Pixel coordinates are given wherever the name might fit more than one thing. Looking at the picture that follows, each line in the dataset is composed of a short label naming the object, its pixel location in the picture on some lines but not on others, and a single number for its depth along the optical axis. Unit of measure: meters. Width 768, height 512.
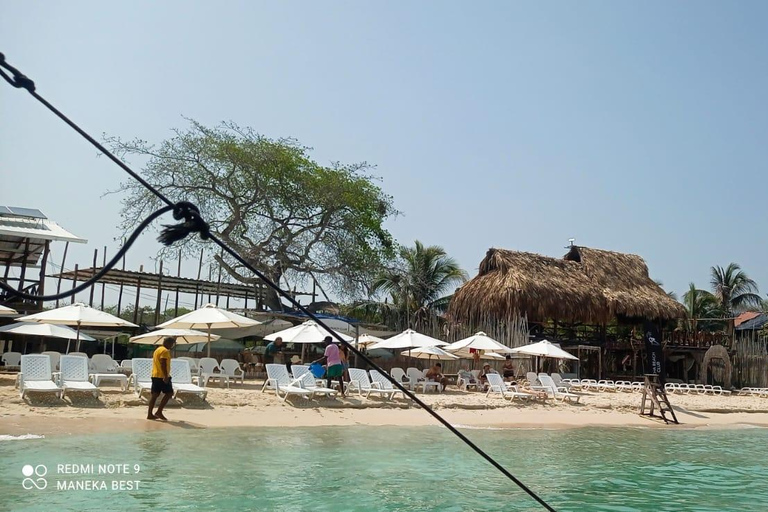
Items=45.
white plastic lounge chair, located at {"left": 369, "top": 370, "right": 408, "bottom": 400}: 15.39
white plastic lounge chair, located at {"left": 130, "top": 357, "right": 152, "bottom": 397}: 12.35
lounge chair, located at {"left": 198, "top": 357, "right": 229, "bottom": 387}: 15.05
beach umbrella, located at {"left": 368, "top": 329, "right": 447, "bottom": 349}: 17.88
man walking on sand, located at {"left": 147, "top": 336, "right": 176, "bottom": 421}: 10.69
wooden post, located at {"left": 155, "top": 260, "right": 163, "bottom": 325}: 23.01
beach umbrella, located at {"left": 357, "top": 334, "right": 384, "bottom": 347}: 18.91
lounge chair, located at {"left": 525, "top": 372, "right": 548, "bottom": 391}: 17.80
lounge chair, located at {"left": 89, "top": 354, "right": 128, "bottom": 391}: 14.22
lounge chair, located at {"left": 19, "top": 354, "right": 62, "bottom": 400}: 11.30
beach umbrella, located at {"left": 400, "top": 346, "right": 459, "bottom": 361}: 18.16
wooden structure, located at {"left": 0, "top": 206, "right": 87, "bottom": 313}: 18.97
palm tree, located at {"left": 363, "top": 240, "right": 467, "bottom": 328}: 32.31
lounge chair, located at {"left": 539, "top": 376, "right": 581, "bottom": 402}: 17.38
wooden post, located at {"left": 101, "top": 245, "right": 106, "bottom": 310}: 26.31
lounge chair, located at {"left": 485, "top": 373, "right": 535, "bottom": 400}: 16.86
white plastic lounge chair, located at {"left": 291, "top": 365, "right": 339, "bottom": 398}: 13.68
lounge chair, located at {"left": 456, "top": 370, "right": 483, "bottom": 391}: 18.88
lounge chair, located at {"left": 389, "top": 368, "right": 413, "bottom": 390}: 17.97
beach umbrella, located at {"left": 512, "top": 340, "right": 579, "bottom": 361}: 18.94
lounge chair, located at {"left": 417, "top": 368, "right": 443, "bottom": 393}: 17.06
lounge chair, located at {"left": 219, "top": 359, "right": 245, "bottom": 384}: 15.94
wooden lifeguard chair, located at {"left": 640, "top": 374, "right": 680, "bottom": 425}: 15.20
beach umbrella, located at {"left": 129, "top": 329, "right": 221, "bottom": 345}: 15.81
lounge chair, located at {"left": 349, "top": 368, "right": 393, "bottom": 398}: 15.31
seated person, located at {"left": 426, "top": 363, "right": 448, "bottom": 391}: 17.92
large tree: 24.98
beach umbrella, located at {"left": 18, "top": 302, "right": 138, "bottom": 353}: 14.86
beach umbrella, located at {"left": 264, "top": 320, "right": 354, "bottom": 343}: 16.36
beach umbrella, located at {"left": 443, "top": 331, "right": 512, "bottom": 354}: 18.58
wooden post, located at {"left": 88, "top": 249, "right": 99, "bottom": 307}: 24.44
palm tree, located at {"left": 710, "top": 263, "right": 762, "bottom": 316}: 44.06
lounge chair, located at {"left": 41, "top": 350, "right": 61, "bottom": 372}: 14.43
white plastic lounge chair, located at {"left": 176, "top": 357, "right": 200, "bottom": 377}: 15.38
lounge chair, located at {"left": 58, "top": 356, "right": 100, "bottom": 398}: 11.60
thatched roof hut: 24.06
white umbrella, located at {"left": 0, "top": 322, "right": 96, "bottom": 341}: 15.00
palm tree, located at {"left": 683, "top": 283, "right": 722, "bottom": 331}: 40.44
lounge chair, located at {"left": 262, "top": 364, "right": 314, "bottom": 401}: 13.52
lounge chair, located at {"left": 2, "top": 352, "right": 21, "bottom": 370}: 16.72
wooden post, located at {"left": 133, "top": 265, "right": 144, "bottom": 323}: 22.80
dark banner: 14.86
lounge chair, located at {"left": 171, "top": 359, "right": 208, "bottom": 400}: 12.22
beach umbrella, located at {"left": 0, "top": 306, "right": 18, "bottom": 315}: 15.43
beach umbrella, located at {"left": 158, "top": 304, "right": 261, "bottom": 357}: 15.21
